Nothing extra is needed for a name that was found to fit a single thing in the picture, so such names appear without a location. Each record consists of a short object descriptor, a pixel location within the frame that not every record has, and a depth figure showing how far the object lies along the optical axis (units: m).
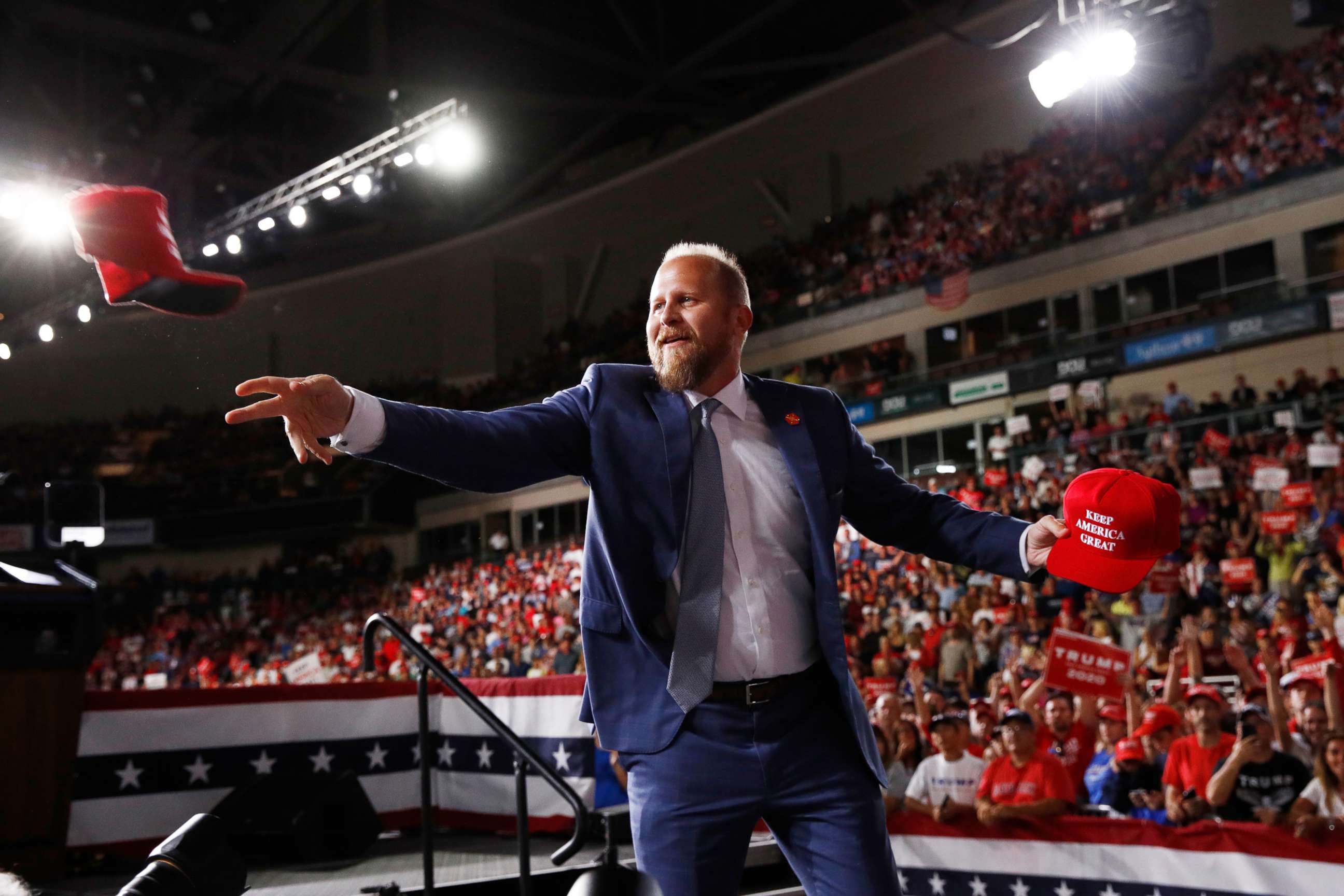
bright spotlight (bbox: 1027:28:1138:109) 8.24
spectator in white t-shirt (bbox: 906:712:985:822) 5.63
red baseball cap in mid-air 2.52
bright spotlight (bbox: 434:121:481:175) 15.09
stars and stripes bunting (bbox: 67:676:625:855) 5.78
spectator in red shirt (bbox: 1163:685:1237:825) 5.13
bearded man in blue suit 2.00
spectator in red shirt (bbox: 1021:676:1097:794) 5.91
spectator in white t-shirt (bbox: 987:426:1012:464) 15.29
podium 4.52
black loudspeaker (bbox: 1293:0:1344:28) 13.35
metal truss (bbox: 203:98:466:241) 15.27
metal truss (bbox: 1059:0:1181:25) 8.26
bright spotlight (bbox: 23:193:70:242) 12.48
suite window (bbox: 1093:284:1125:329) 17.88
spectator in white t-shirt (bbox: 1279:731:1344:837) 4.43
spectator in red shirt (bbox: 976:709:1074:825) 5.06
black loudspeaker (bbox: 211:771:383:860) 5.36
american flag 19.77
